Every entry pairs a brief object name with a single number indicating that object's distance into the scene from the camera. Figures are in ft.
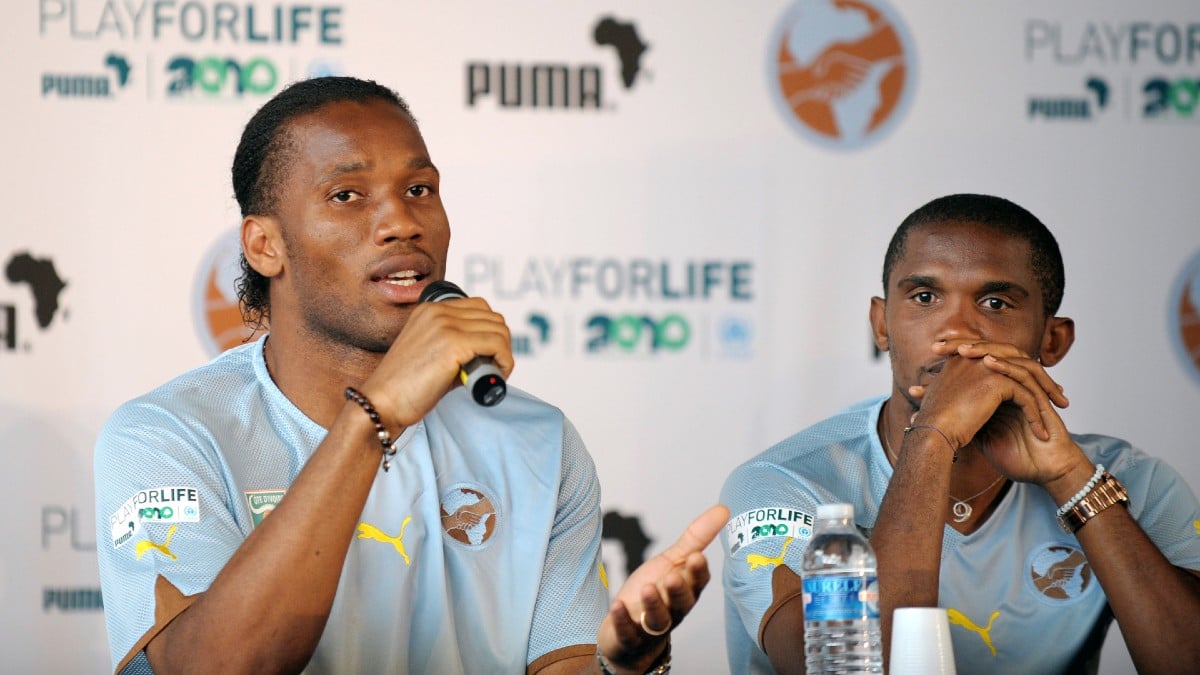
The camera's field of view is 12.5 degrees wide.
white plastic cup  13.03
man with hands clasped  14.35
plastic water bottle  13.11
